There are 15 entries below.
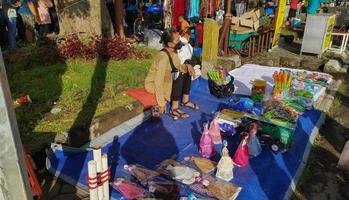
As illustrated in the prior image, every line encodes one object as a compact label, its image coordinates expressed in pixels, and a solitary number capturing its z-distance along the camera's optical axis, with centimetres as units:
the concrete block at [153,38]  919
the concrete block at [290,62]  948
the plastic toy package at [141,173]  388
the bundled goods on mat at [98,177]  300
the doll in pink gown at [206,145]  444
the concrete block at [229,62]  841
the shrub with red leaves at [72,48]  707
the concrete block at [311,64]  918
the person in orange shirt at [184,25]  870
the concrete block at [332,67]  864
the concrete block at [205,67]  741
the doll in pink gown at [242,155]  417
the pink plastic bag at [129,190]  360
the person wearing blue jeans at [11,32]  825
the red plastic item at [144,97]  570
